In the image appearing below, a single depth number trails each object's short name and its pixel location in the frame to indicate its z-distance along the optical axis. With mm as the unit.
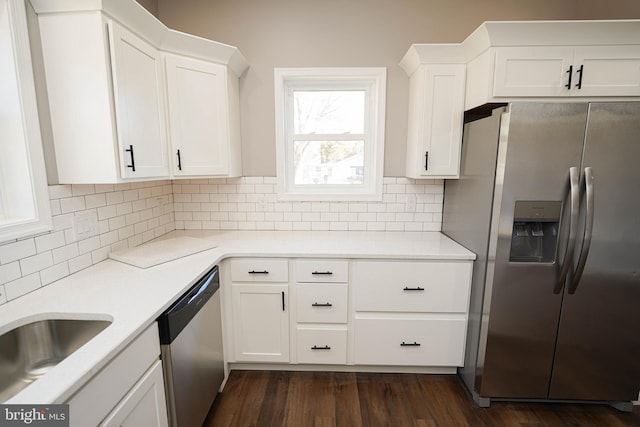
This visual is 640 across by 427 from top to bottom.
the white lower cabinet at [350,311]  1889
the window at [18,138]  1193
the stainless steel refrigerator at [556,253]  1491
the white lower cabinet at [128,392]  812
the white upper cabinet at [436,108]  1927
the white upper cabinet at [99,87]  1295
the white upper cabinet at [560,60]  1549
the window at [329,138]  2342
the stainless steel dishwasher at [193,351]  1208
